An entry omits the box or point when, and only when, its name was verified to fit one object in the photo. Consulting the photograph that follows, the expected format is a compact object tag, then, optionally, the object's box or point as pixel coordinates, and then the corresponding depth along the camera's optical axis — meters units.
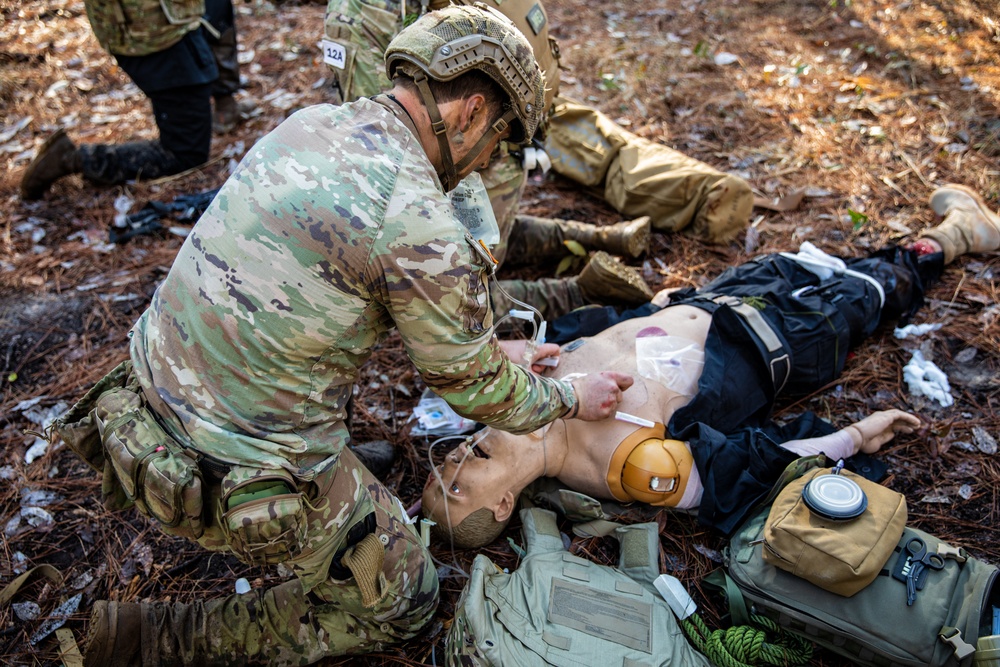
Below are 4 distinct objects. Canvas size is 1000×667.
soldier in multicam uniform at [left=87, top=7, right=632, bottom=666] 2.08
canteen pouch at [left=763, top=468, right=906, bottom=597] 2.43
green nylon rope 2.54
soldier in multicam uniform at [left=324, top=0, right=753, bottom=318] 3.54
